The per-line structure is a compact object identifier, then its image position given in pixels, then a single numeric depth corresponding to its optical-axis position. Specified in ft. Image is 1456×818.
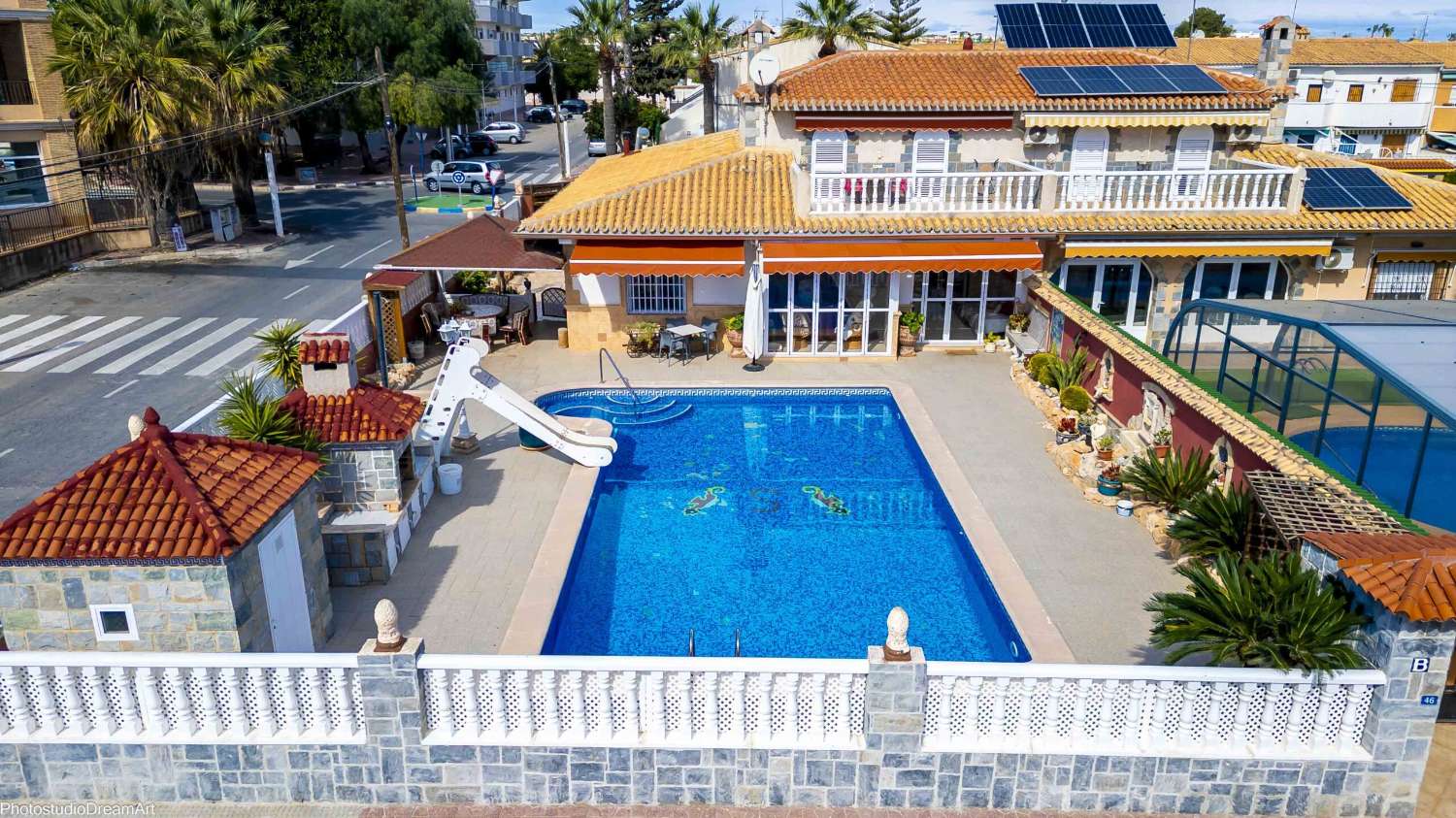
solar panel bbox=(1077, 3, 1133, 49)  105.81
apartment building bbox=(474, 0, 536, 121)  317.63
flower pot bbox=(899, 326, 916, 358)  91.71
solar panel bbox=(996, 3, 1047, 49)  105.81
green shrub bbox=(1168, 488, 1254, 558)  44.50
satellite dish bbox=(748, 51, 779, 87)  89.20
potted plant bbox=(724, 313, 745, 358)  91.91
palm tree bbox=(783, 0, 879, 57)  140.56
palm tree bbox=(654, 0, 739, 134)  177.58
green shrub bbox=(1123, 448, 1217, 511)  55.31
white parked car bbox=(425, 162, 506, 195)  192.95
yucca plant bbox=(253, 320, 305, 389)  70.08
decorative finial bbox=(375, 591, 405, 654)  32.42
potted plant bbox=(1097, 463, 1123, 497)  60.29
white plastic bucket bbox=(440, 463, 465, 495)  62.49
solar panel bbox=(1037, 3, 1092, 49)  105.81
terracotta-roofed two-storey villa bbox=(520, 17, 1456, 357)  85.40
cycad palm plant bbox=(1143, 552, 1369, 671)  32.27
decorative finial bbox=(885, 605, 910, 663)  31.71
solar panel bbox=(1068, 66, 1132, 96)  90.02
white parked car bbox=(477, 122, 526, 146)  273.13
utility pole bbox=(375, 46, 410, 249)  105.19
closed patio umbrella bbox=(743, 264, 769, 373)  85.40
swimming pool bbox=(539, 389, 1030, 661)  49.80
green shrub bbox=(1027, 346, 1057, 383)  80.12
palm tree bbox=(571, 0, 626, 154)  186.29
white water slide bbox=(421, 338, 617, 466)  64.28
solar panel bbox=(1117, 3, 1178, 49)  106.63
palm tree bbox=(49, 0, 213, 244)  124.36
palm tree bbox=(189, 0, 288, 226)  132.77
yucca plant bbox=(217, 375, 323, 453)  48.75
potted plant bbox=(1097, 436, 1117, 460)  63.41
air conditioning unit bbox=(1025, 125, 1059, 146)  90.89
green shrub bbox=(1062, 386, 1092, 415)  72.54
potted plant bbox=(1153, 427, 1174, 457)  61.31
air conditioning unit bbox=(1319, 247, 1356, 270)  87.86
